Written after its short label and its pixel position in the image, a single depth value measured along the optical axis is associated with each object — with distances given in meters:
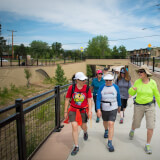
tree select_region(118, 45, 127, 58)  83.94
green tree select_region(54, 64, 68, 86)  23.58
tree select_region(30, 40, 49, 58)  99.55
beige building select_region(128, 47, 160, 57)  57.02
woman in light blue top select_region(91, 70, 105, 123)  4.69
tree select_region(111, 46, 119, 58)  82.38
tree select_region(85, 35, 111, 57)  90.94
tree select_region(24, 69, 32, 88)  23.88
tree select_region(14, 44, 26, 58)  80.44
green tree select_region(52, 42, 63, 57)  112.41
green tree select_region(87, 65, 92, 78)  51.53
